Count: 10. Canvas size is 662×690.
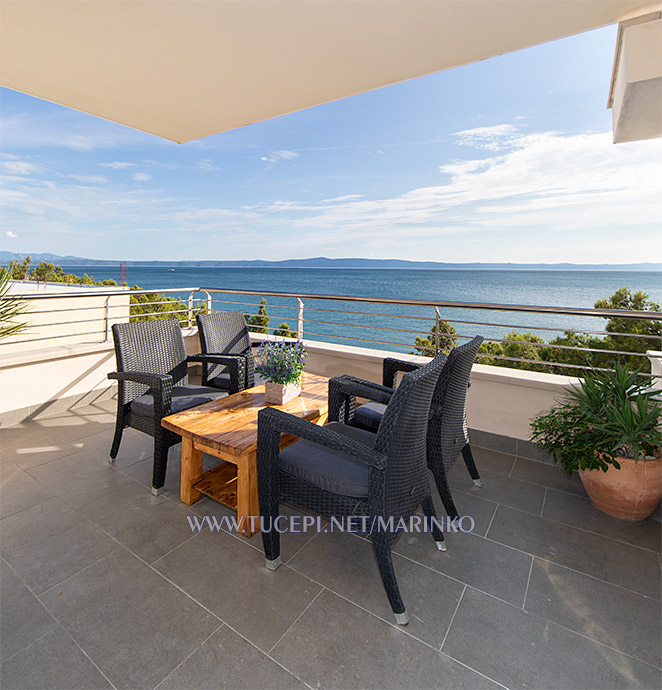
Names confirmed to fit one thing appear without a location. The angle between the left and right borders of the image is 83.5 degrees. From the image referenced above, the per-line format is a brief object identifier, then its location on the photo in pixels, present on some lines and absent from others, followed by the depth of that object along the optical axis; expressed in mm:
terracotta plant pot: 1912
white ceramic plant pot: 2320
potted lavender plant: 2316
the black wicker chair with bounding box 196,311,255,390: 3004
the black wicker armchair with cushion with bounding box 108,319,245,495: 2170
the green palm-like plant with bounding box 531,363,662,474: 1860
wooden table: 1806
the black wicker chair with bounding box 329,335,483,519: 1900
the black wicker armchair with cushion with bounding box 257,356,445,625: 1326
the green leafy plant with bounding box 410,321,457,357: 2864
